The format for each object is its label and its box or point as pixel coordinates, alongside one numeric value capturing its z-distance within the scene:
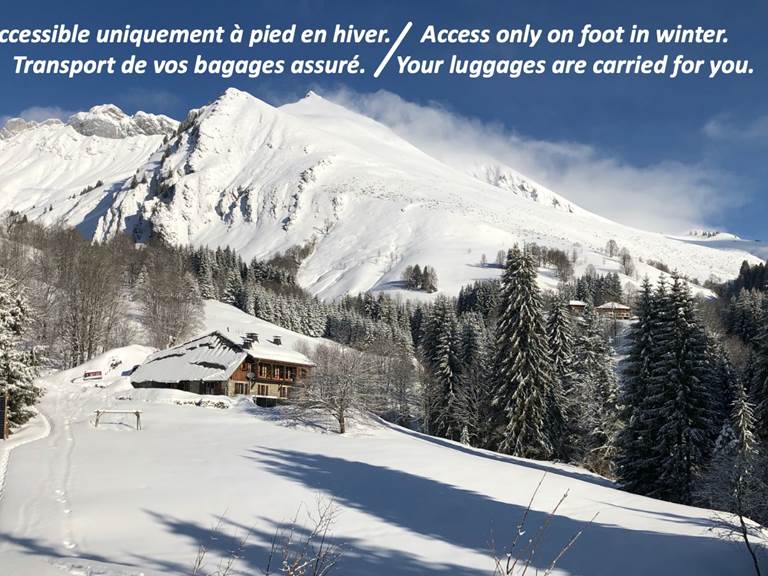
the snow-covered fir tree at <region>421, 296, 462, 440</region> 51.16
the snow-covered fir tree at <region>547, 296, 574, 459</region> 43.09
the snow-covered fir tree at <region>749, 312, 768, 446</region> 29.14
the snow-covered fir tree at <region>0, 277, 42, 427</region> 28.03
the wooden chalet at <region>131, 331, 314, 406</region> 52.34
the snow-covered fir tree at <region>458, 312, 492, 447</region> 49.50
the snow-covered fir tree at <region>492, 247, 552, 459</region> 39.84
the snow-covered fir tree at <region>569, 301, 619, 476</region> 42.53
